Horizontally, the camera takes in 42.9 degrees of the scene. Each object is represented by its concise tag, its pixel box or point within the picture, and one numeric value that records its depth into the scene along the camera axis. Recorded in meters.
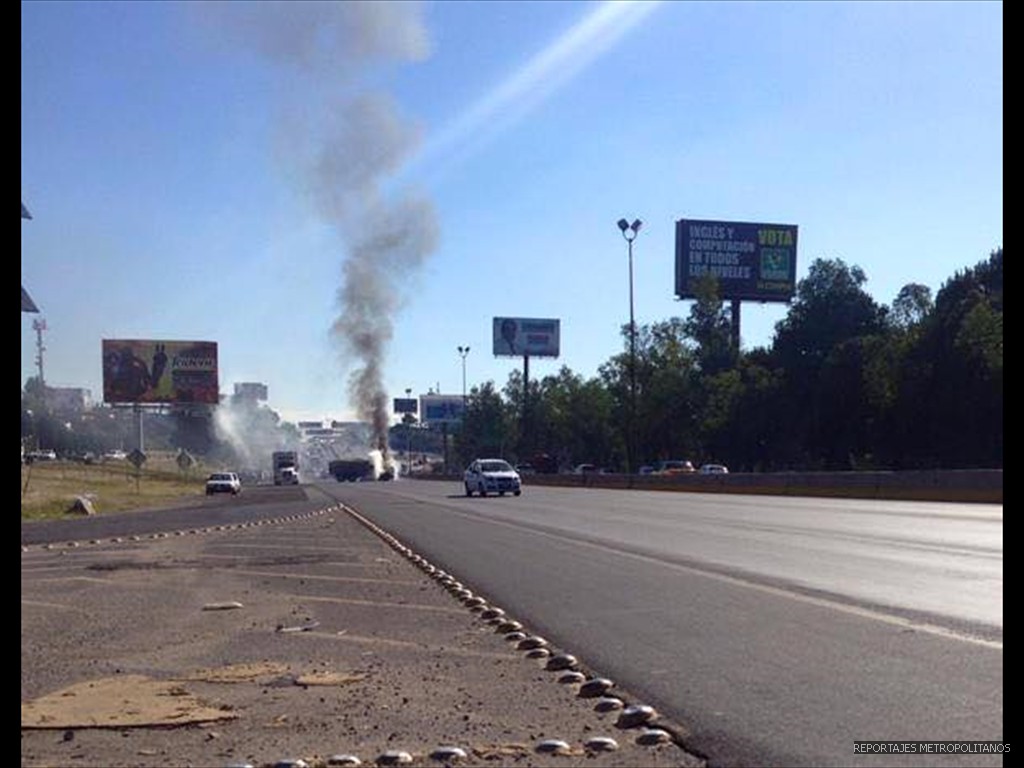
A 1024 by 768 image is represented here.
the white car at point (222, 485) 82.06
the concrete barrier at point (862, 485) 39.16
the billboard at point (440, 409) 164.25
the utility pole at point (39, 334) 95.94
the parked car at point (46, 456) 115.46
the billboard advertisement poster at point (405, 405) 180.38
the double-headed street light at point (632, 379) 69.44
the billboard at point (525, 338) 127.38
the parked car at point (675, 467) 71.21
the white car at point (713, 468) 76.44
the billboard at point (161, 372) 91.75
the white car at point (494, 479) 59.81
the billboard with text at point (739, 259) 89.31
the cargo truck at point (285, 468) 119.81
